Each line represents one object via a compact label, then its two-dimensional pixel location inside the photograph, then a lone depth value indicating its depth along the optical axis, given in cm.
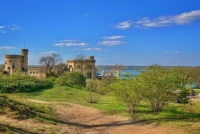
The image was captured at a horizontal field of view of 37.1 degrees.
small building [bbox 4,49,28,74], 6856
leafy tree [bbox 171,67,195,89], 5234
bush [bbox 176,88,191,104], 1877
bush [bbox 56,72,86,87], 3807
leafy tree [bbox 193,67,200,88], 5964
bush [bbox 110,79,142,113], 1778
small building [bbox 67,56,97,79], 6684
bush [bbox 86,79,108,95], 3750
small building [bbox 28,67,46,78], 6355
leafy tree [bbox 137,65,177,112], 1761
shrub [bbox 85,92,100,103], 2383
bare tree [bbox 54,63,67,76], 6184
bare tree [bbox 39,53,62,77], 6256
